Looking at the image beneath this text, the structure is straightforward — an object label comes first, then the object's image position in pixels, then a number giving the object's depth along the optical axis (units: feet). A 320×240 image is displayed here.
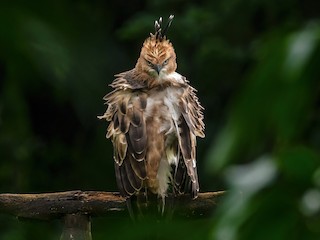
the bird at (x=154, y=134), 39.59
